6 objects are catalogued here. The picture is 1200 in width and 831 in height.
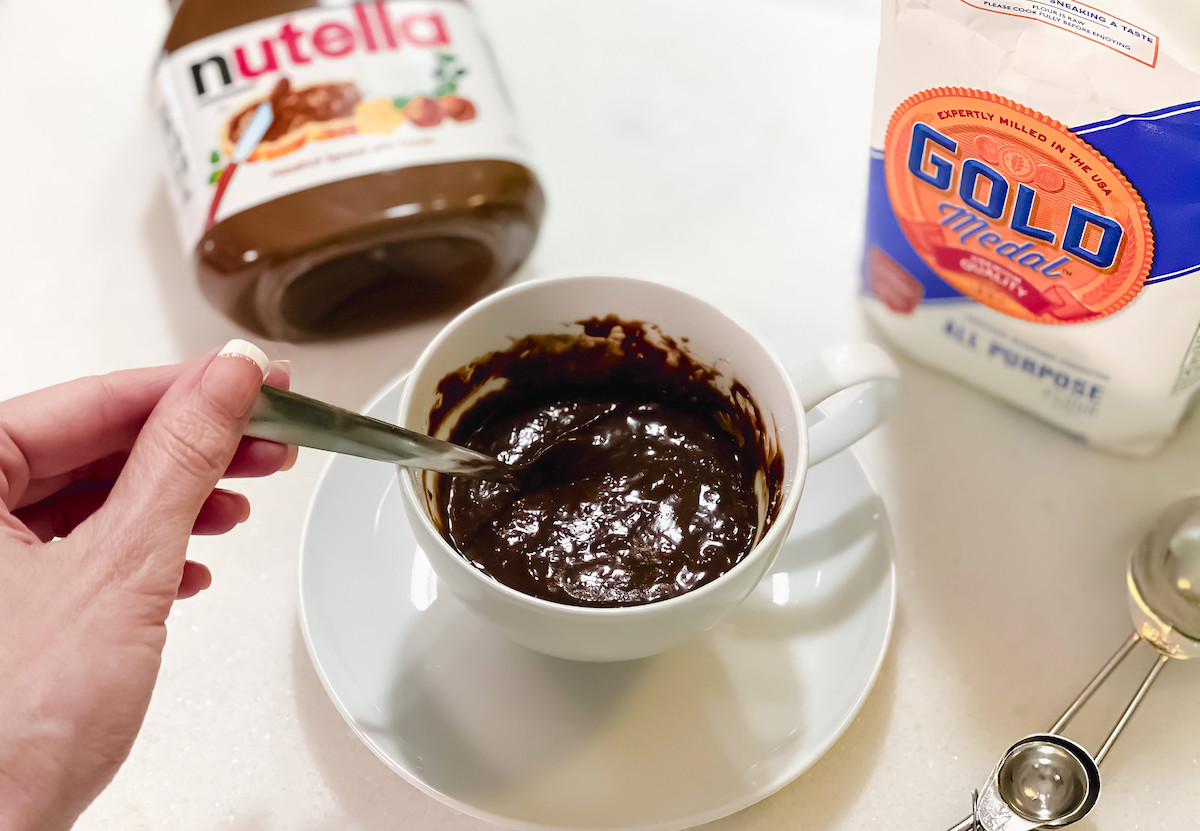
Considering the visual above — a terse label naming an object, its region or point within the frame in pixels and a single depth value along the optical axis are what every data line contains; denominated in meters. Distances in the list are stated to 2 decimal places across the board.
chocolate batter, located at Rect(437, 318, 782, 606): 0.44
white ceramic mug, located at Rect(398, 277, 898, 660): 0.39
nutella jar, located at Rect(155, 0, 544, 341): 0.49
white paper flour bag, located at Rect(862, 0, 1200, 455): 0.41
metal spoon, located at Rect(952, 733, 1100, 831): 0.43
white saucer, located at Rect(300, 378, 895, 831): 0.42
